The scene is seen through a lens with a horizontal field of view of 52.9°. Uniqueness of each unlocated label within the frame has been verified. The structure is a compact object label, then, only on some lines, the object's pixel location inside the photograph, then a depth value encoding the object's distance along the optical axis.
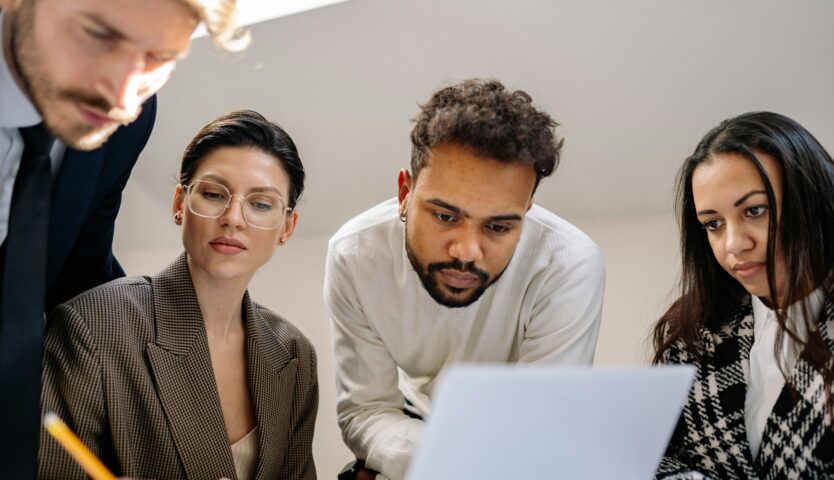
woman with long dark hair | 1.56
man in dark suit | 1.19
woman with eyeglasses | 1.51
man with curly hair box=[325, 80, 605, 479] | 1.65
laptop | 0.87
